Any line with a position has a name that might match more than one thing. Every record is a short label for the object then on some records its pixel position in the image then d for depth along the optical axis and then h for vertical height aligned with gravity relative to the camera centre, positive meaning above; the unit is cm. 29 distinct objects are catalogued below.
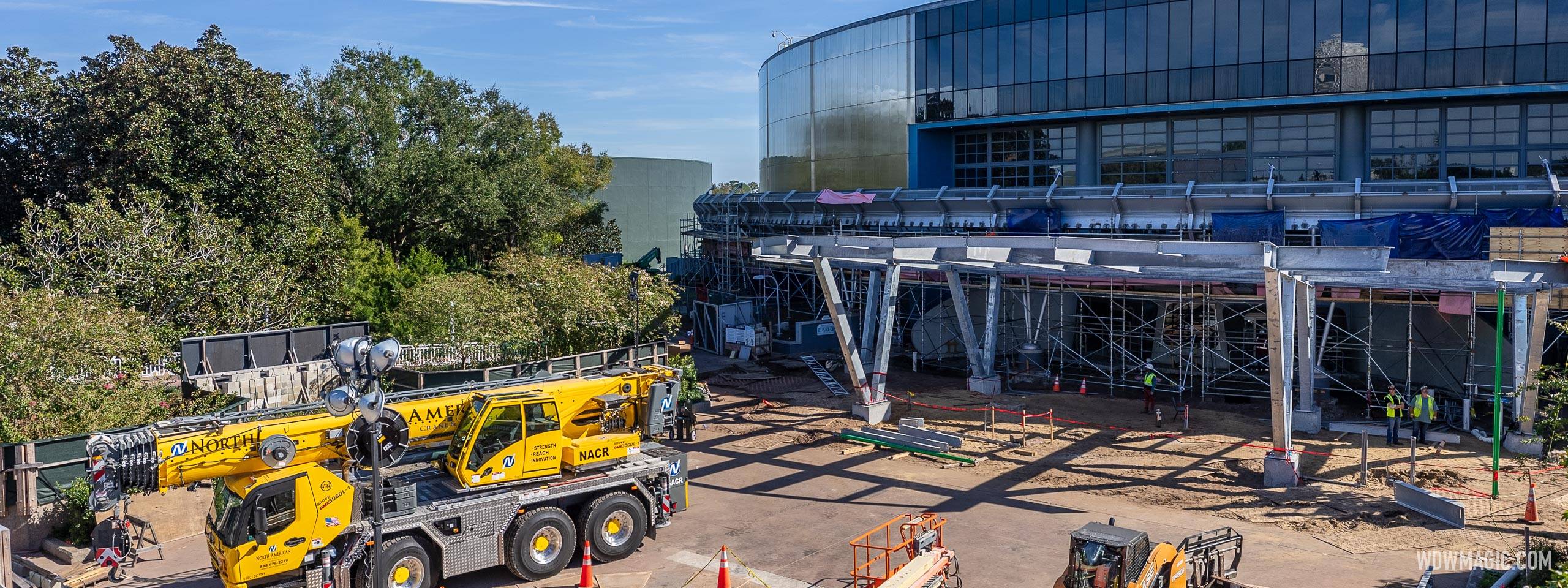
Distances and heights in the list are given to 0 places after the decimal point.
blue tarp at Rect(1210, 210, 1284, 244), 2791 +85
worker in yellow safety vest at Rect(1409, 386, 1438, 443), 2030 -291
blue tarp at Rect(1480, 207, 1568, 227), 2434 +85
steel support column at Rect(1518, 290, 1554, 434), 1895 -143
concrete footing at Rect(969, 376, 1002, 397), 2766 -319
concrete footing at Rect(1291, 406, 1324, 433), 2208 -336
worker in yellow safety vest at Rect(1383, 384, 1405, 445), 2052 -293
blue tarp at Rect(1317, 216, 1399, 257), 2561 +60
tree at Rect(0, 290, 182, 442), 1691 -162
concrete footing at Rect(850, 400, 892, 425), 2436 -340
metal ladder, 2858 -318
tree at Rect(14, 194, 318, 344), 2448 +21
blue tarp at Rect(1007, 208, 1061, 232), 3275 +127
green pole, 1610 -245
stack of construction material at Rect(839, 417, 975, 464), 2056 -349
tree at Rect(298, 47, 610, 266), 3984 +427
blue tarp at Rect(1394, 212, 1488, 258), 2466 +47
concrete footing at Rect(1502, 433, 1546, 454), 1945 -349
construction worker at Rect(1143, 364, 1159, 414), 2430 -293
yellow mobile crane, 1191 -259
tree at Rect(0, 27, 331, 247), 2861 +386
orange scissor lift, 1209 -358
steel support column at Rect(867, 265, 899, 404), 2472 -185
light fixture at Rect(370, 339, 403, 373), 1037 -83
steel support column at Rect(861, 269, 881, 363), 2792 -133
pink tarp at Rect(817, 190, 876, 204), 3844 +241
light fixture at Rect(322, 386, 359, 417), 1041 -127
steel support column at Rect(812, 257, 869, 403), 2325 -140
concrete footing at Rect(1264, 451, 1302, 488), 1769 -352
